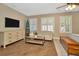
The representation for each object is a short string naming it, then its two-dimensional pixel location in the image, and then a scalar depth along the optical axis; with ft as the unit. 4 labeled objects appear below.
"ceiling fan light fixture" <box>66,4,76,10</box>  6.76
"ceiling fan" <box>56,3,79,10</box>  6.75
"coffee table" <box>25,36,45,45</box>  9.64
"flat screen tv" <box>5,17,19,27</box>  9.07
